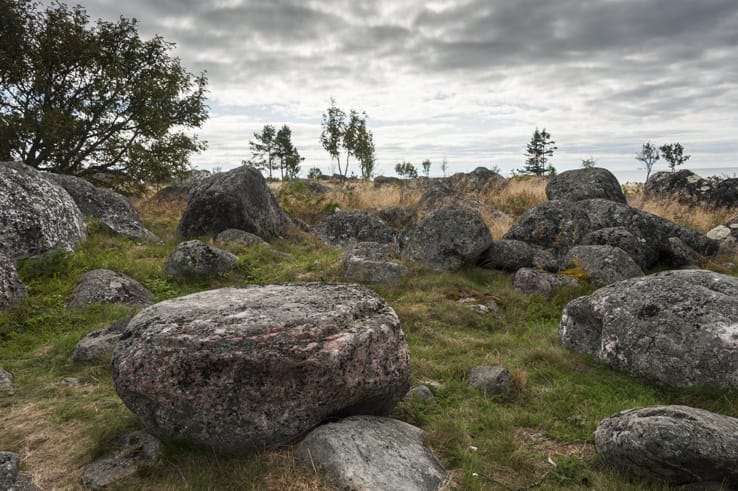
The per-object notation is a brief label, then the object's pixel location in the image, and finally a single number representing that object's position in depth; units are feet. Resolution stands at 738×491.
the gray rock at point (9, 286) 29.17
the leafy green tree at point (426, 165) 322.61
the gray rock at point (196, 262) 36.52
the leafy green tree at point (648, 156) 249.34
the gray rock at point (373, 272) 36.42
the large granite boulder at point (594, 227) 42.16
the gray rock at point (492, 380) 20.47
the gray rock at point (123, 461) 14.33
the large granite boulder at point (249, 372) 14.29
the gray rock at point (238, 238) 45.85
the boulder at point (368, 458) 13.23
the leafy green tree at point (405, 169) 290.23
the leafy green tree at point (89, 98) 60.90
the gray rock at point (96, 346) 23.57
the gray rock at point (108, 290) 31.63
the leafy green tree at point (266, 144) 199.52
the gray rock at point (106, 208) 49.78
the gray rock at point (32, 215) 36.55
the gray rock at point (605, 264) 35.29
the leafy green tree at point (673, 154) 241.35
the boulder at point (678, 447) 12.93
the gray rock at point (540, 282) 34.45
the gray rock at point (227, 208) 49.85
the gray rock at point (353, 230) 52.70
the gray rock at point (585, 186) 53.88
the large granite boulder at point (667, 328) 19.25
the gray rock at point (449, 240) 39.06
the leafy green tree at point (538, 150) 233.55
